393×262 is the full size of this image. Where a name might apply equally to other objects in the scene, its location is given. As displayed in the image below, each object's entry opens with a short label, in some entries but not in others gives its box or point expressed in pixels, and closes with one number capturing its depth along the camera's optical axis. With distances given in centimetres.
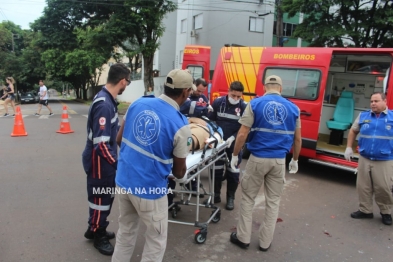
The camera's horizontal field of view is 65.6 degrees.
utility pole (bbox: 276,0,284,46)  1697
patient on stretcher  331
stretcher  309
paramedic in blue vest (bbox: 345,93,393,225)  394
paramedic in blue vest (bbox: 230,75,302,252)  321
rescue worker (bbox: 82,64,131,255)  288
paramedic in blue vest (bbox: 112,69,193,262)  220
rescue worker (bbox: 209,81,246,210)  429
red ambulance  570
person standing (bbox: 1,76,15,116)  1231
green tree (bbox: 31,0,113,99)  2003
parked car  3138
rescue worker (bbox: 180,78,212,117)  439
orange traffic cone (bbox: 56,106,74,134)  967
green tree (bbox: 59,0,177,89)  1544
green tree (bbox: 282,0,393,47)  1325
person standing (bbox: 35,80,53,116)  1335
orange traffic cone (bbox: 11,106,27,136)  892
